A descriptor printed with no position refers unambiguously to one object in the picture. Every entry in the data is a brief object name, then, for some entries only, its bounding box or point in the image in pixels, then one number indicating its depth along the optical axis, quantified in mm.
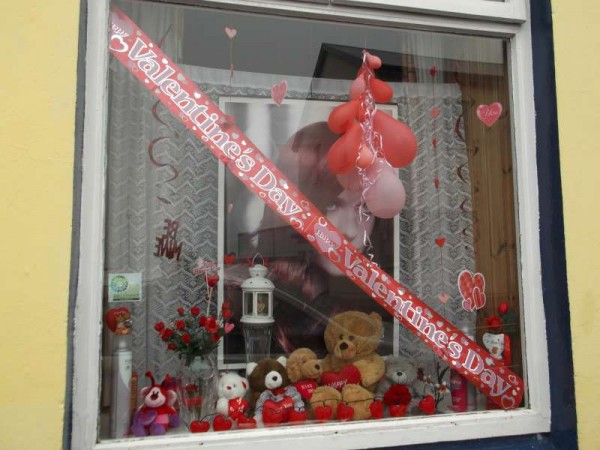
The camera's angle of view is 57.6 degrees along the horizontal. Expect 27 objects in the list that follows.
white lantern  2457
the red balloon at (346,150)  2227
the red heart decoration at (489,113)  2518
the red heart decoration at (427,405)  2279
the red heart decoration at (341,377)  2375
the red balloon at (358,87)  2354
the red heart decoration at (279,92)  2658
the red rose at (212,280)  2475
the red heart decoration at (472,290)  2516
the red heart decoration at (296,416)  2141
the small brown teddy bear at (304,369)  2354
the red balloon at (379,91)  2381
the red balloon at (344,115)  2301
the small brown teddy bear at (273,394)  2148
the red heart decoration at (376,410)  2209
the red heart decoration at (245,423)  2076
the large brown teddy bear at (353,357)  2361
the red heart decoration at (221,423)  2061
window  2098
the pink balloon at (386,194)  2291
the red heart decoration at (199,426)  2035
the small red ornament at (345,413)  2189
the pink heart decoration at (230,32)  2398
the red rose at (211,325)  2324
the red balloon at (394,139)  2281
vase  2174
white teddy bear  2169
